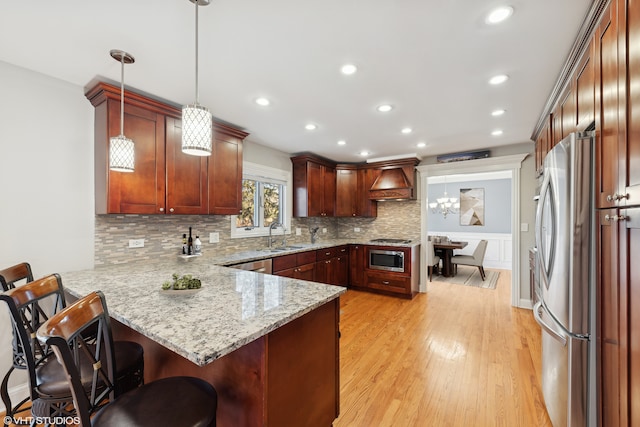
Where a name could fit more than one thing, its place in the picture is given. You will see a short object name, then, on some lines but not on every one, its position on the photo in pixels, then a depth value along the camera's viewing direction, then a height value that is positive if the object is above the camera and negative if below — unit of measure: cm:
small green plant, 151 -39
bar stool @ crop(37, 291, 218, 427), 82 -70
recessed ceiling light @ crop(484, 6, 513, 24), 137 +105
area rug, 524 -135
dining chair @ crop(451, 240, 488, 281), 568 -96
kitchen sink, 370 -48
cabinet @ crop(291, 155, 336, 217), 443 +48
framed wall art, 731 +25
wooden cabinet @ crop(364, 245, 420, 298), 427 -103
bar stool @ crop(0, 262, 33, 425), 136 -41
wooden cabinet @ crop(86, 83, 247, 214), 214 +46
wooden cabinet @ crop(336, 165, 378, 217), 505 +43
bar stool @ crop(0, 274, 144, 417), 111 -70
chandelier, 676 +25
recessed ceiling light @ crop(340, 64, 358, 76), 191 +105
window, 377 +21
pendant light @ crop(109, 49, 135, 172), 182 +43
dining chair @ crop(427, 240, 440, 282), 516 -81
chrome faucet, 400 -25
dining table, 562 -81
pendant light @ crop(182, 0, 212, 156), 132 +44
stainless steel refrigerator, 129 -31
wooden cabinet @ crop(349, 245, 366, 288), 472 -89
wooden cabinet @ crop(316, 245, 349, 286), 417 -83
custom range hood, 459 +61
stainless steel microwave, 433 -74
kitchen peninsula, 108 -54
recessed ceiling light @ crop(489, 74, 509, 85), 203 +104
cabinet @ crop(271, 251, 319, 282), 341 -68
